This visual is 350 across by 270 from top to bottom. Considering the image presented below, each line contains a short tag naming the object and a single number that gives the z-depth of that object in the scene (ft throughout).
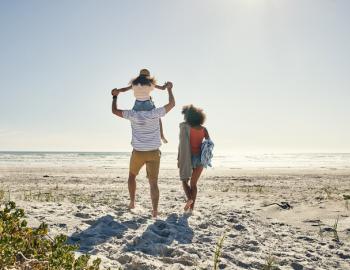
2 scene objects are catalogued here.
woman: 22.17
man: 19.08
